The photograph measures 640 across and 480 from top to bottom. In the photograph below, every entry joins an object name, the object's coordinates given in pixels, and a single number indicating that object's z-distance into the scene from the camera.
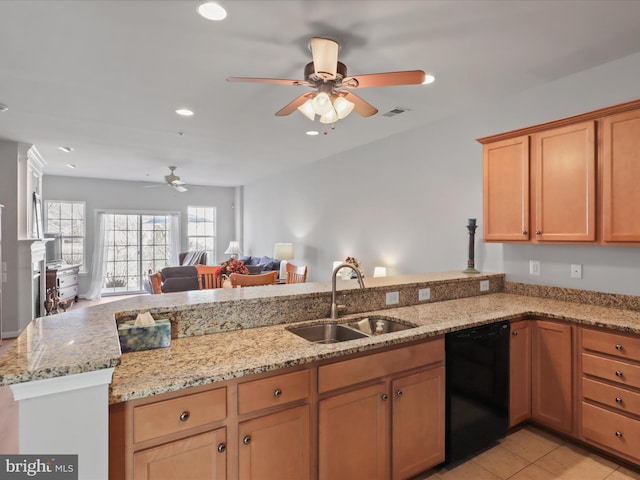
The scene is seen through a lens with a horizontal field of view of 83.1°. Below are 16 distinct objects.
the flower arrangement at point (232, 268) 4.93
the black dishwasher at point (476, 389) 2.20
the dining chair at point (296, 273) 6.23
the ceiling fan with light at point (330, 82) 2.14
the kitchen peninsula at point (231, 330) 1.19
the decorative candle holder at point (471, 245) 3.51
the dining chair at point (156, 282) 5.13
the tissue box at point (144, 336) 1.72
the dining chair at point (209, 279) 5.21
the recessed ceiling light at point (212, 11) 2.04
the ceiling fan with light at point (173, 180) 6.61
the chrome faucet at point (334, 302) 2.37
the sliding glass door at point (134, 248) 8.68
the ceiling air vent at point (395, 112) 3.77
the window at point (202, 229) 9.58
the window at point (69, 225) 8.03
